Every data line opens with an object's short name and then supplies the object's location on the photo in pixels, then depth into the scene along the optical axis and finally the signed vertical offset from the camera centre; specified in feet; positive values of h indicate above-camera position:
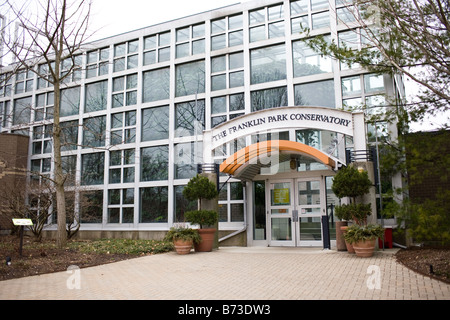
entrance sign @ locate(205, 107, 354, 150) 36.64 +8.56
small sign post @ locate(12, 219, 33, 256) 31.87 -0.80
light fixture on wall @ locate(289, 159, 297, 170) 43.60 +4.90
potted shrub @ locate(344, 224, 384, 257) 30.48 -2.42
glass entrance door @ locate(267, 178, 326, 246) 42.24 -0.36
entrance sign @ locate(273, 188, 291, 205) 43.96 +1.35
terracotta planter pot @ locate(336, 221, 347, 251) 35.05 -2.59
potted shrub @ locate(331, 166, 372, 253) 32.60 +1.41
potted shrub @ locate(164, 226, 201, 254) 36.96 -2.69
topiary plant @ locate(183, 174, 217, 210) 38.60 +2.00
